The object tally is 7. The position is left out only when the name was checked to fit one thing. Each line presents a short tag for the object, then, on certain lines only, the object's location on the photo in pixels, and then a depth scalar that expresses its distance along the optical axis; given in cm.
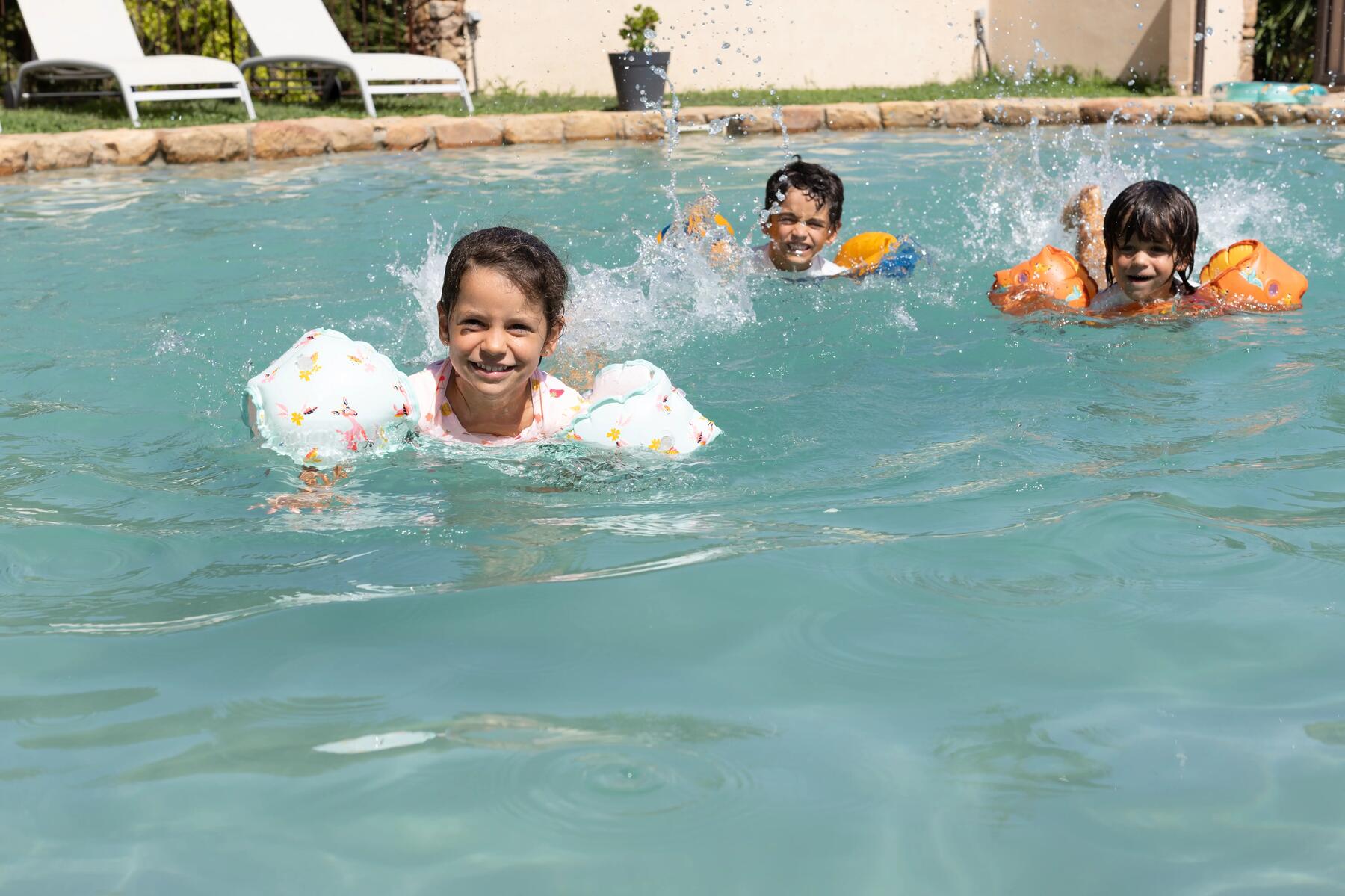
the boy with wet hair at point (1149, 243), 603
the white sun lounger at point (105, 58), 1256
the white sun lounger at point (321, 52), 1368
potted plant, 1443
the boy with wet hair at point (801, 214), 717
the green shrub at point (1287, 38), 1727
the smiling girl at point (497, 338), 397
